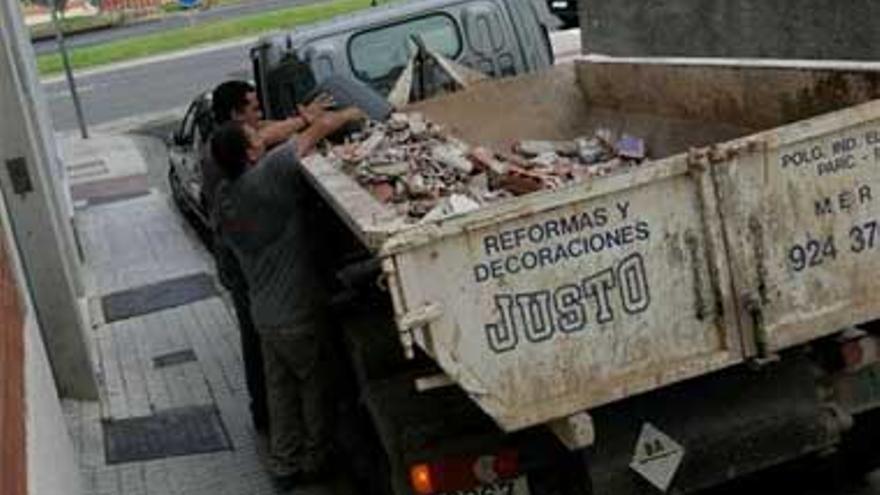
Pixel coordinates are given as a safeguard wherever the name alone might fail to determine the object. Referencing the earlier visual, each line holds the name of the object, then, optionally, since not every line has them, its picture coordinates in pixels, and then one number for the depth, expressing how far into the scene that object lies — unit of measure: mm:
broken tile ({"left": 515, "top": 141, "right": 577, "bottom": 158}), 7777
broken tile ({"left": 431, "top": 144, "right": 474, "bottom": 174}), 6734
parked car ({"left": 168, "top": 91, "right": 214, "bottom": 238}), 15140
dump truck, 4922
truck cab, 10180
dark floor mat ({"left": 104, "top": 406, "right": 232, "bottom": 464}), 9156
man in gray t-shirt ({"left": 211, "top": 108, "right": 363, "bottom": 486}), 7219
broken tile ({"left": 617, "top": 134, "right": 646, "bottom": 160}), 7588
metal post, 21716
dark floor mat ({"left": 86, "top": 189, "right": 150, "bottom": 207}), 19556
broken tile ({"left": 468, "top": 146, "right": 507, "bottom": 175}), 6614
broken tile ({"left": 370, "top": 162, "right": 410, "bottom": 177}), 6629
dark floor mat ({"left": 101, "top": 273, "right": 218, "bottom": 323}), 13219
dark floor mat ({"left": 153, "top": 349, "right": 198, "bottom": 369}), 11266
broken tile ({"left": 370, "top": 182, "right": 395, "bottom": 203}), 6229
